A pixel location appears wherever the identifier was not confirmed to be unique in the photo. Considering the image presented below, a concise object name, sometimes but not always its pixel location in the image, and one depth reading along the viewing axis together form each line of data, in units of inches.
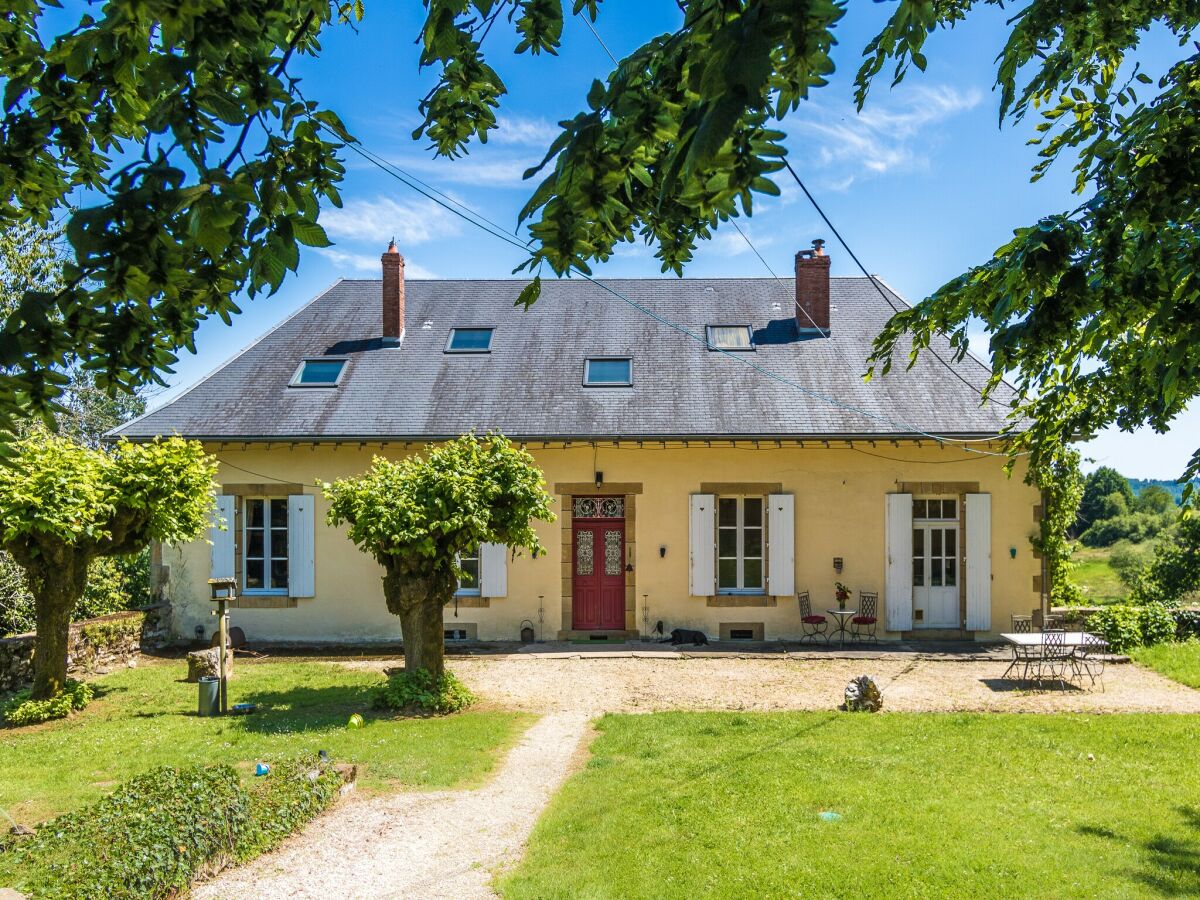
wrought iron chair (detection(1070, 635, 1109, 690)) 391.5
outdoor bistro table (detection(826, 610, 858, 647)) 495.5
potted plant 509.4
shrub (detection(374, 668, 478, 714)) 347.9
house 511.8
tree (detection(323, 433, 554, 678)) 343.9
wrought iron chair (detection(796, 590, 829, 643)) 510.0
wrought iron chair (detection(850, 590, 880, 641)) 509.3
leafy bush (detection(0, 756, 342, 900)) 172.1
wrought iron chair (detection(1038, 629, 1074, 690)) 388.8
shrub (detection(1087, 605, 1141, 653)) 468.8
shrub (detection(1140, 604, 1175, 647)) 473.4
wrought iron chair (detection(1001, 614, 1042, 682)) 398.9
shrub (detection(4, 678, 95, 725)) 336.2
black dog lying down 502.3
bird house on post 347.9
